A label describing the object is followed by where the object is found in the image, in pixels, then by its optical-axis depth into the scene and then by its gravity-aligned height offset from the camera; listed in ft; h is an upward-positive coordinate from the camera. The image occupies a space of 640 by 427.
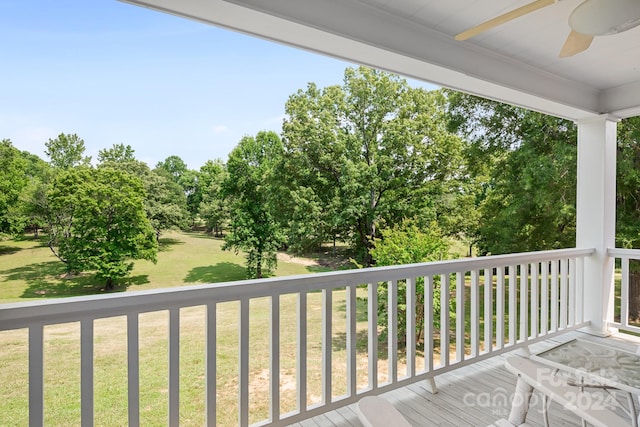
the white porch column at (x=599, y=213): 11.04 -0.05
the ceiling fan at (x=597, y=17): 4.54 +2.68
